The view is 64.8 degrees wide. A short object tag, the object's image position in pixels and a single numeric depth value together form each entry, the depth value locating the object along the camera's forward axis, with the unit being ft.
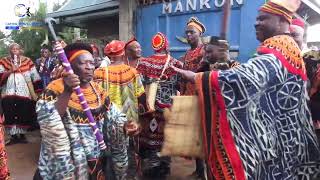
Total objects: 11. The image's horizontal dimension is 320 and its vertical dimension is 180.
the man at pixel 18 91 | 15.28
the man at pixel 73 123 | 6.16
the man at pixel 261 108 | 5.57
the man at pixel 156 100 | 11.28
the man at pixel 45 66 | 16.42
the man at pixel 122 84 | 9.77
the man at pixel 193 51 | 10.67
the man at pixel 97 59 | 13.59
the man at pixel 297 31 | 8.70
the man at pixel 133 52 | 11.44
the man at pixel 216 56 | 7.06
